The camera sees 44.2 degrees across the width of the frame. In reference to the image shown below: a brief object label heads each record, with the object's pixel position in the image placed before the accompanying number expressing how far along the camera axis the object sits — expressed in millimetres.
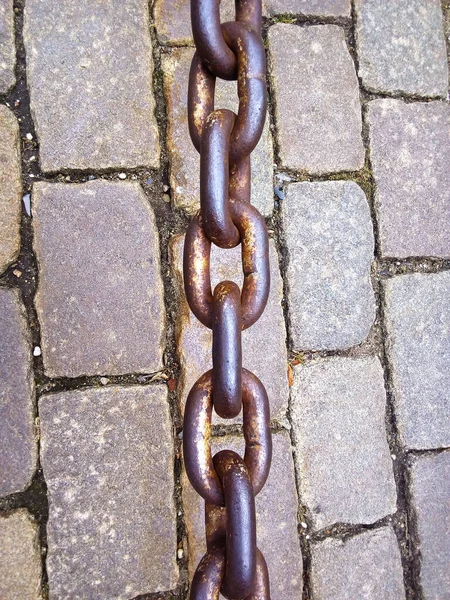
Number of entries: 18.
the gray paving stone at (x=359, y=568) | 548
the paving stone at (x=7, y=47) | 515
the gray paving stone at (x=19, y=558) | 498
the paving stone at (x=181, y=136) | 540
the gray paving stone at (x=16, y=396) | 505
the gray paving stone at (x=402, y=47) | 583
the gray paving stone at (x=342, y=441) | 553
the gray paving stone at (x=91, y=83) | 524
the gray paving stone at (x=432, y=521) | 573
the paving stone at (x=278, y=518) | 532
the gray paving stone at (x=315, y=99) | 562
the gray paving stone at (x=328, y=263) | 558
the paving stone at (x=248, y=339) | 535
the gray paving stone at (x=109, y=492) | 509
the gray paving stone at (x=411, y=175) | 579
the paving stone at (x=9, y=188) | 513
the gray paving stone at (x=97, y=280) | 519
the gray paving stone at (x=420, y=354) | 577
